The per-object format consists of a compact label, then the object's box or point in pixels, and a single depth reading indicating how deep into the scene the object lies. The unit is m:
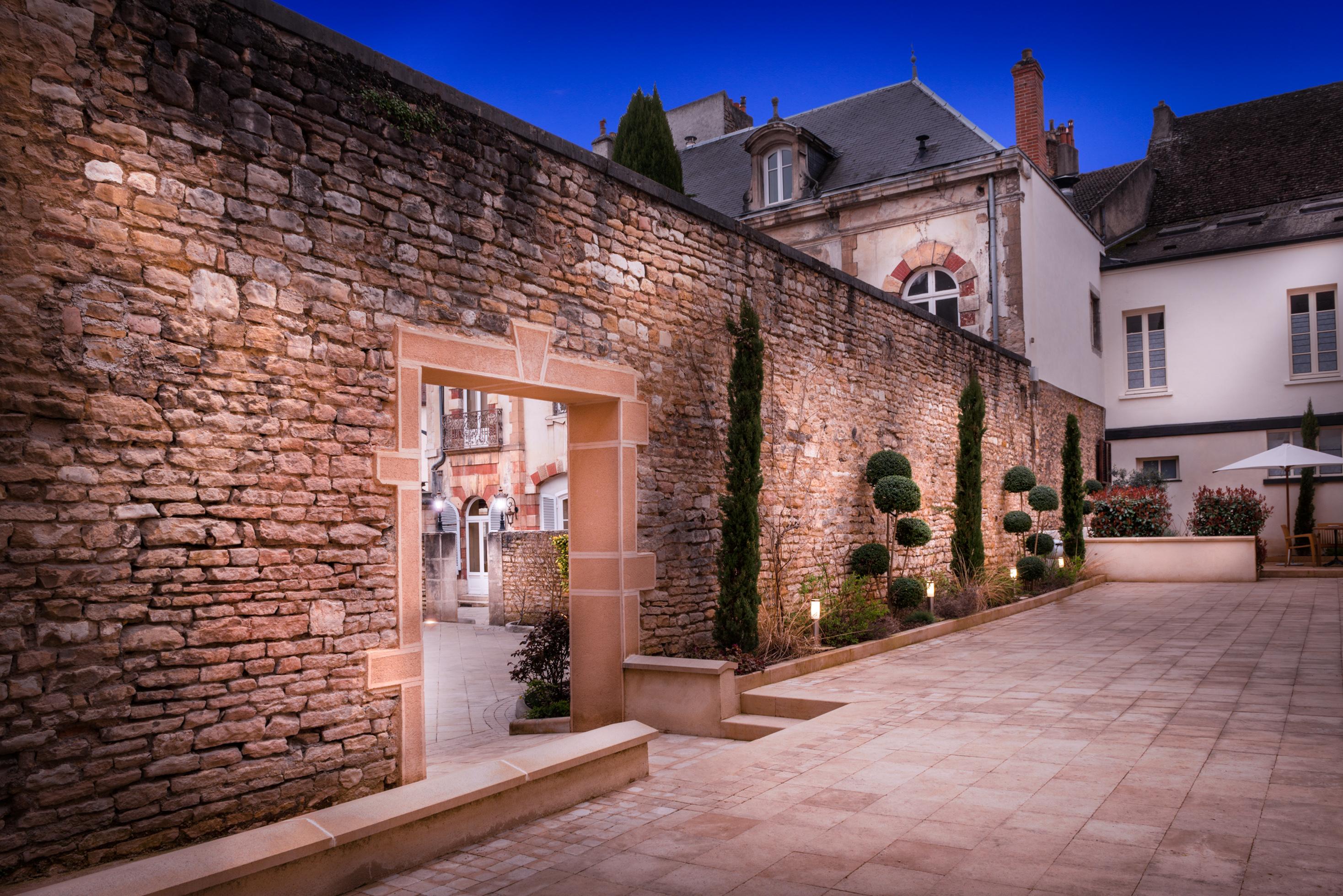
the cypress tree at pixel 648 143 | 10.34
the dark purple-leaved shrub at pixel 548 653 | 7.02
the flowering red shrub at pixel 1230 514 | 14.66
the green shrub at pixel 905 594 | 9.23
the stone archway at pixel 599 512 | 5.56
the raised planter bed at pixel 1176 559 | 13.81
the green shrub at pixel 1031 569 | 12.31
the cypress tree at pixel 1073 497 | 14.49
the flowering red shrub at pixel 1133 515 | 15.14
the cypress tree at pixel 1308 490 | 15.97
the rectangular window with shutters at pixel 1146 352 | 18.66
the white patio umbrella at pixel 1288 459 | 14.16
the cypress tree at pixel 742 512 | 6.75
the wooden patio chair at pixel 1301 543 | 14.91
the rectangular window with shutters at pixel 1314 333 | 17.08
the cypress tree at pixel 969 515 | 10.91
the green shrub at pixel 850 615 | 7.97
